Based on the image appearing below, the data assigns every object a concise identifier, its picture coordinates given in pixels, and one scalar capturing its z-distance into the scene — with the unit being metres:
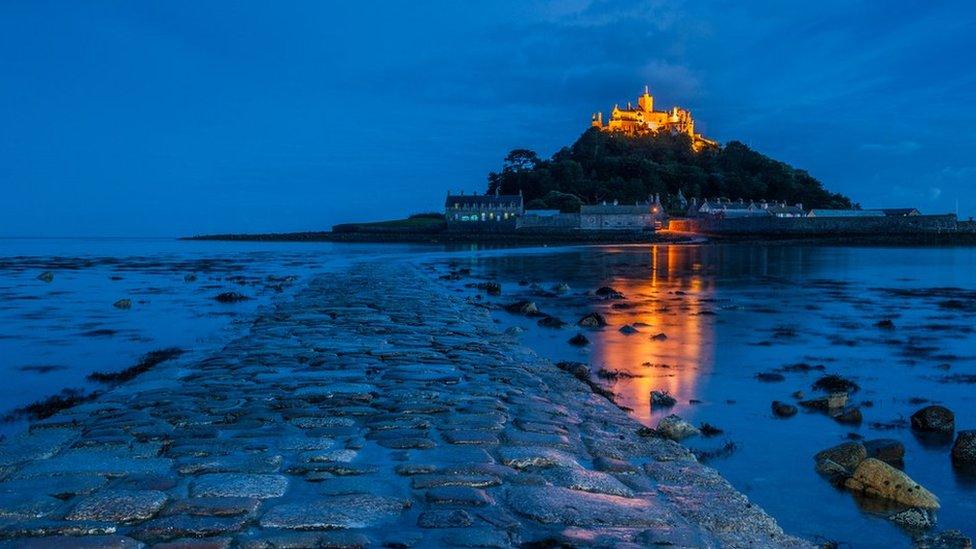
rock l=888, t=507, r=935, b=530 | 5.86
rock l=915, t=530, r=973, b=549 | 5.41
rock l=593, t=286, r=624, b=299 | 25.25
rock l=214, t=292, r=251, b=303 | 23.62
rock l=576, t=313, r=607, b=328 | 17.56
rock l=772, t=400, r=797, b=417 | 9.33
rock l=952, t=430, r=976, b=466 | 7.49
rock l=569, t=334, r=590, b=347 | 14.88
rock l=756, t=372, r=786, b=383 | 11.54
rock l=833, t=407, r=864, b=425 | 9.09
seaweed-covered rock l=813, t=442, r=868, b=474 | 7.13
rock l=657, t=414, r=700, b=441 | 8.13
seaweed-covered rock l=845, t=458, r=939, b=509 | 6.27
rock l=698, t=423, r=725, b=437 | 8.34
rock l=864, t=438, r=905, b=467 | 7.53
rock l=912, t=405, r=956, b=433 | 8.67
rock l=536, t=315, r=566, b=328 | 17.52
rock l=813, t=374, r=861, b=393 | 10.77
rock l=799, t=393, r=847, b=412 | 9.67
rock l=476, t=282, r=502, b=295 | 26.67
